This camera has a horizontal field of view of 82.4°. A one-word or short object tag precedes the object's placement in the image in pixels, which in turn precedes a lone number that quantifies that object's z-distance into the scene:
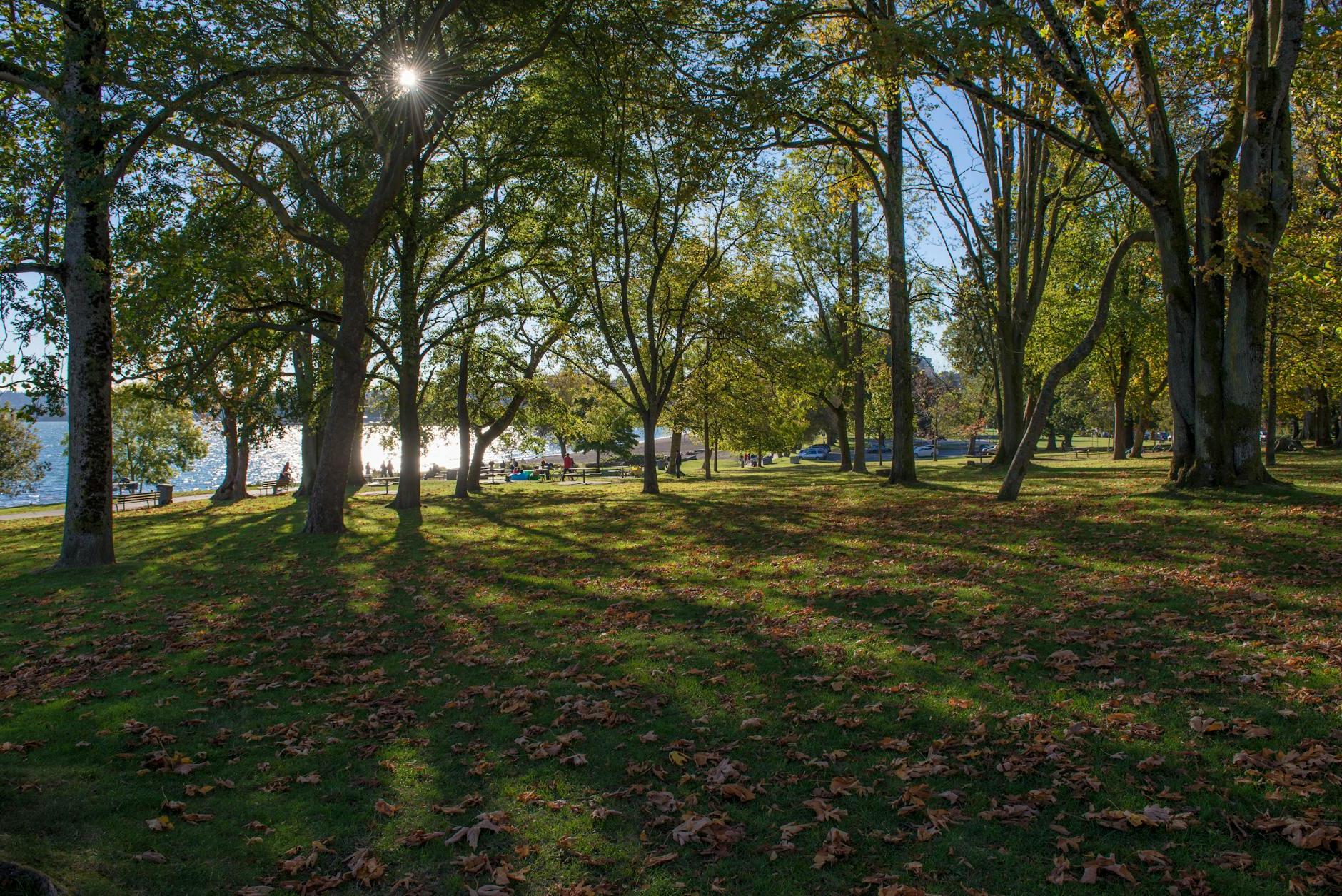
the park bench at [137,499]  29.94
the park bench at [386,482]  34.47
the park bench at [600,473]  48.44
